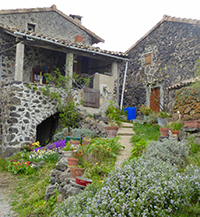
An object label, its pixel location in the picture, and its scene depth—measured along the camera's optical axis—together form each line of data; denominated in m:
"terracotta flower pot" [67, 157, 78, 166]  4.98
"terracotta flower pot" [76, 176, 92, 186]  4.04
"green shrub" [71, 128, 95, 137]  9.38
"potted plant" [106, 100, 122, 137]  10.23
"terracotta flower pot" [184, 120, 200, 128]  6.43
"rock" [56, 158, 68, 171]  5.33
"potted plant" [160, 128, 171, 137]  7.12
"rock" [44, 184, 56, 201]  4.75
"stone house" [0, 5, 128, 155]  9.89
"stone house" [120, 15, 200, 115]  12.08
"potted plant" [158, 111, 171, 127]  9.65
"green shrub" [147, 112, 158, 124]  10.71
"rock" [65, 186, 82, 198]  4.01
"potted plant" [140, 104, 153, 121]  11.82
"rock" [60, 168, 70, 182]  4.87
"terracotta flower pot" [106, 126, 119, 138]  8.07
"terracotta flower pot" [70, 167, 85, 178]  4.58
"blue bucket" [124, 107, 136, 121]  12.98
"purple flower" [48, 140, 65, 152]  8.36
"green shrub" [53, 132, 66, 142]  9.59
